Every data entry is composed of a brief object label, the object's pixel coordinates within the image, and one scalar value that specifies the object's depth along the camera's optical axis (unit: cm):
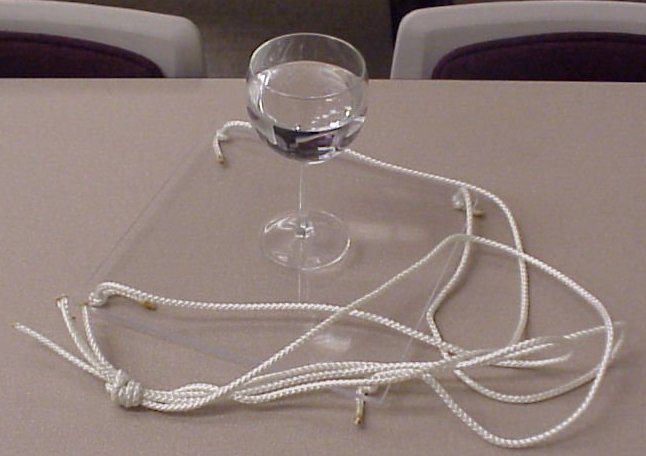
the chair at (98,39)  97
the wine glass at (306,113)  68
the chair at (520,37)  99
